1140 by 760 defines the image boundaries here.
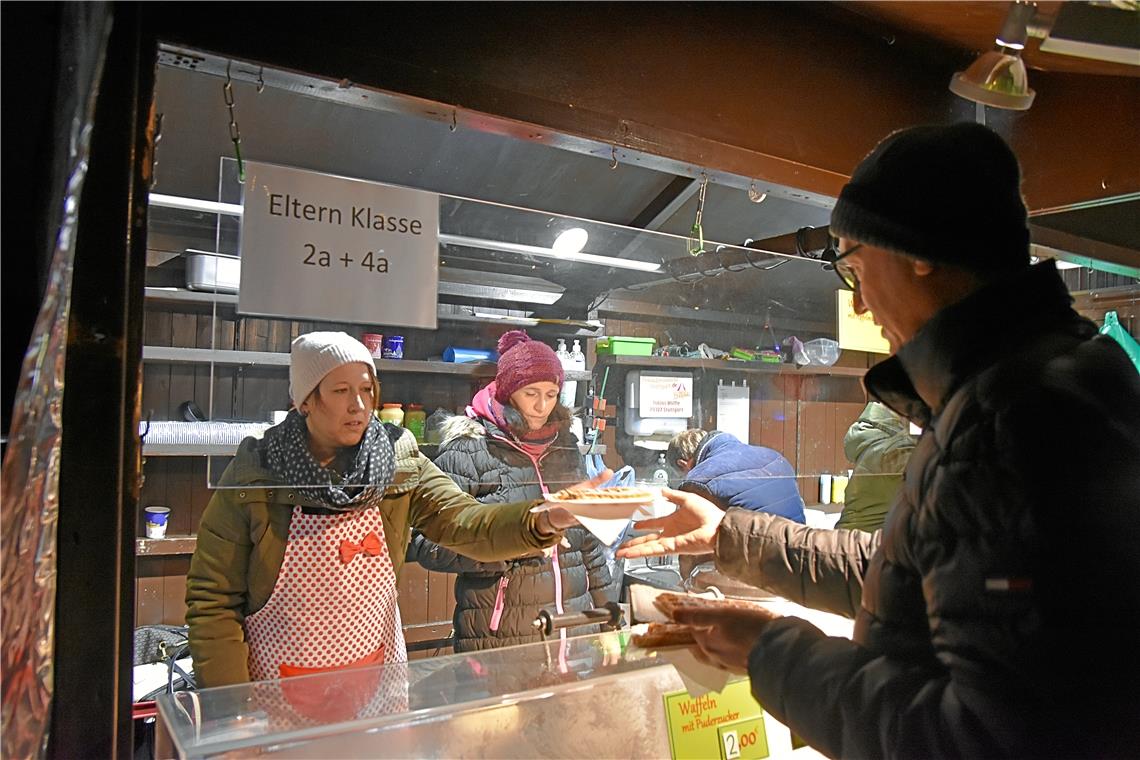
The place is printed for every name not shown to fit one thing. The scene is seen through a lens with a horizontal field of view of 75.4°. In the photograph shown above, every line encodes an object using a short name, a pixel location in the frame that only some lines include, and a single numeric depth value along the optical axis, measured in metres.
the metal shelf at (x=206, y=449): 1.07
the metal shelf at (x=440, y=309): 1.02
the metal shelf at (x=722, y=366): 1.48
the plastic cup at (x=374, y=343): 1.15
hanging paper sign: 1.04
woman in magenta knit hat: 1.32
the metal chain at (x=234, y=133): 1.00
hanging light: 1.22
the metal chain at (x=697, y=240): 1.53
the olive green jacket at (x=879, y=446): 1.73
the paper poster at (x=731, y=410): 1.62
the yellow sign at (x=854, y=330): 1.79
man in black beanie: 0.60
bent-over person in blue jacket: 1.57
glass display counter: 0.87
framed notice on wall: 1.50
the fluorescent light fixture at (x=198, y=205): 1.02
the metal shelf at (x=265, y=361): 1.01
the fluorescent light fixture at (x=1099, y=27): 1.22
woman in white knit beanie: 1.17
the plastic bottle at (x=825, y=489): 2.14
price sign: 1.00
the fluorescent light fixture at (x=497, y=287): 1.19
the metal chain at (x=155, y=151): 0.88
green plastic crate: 1.44
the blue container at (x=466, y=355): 1.23
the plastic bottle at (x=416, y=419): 1.24
